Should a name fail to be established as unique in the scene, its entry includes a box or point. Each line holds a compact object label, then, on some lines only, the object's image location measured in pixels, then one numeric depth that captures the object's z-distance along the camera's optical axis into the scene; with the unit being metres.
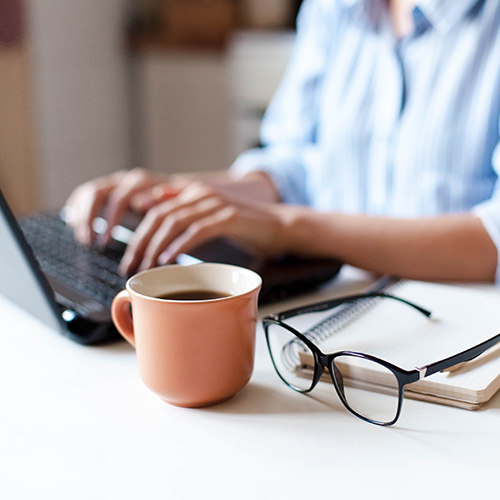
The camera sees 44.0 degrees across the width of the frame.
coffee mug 0.43
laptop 0.55
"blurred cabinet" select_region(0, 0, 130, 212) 2.26
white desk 0.37
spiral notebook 0.46
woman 0.76
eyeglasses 0.43
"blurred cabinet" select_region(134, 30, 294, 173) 2.22
